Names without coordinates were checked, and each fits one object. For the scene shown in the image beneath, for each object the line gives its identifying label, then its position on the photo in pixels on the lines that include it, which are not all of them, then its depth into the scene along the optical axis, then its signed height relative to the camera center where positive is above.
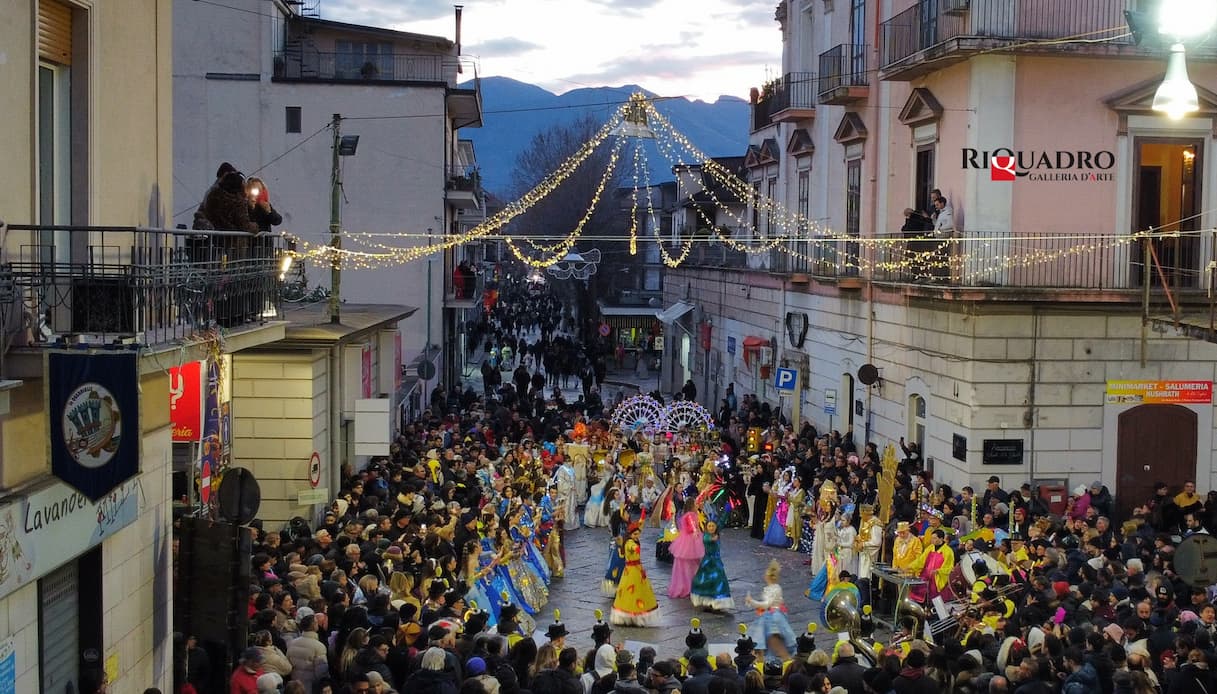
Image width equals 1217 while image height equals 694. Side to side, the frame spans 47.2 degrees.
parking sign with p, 29.83 -2.40
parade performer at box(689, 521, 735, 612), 18.97 -4.31
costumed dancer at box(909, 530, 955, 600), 17.23 -3.72
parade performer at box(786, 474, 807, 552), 23.12 -4.08
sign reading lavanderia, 8.88 -1.86
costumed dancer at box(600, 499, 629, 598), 18.61 -4.08
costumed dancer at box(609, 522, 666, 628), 18.19 -4.33
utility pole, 22.10 +0.38
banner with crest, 9.09 -1.06
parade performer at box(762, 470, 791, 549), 23.50 -4.21
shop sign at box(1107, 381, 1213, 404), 21.80 -1.89
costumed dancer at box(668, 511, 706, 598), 19.62 -4.06
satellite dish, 26.06 -1.98
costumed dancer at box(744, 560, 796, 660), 15.13 -3.94
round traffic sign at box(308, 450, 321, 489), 19.34 -2.90
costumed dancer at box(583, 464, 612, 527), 25.09 -4.39
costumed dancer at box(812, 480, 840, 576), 20.78 -3.75
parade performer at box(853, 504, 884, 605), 19.11 -3.74
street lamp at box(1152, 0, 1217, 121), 12.29 +2.24
